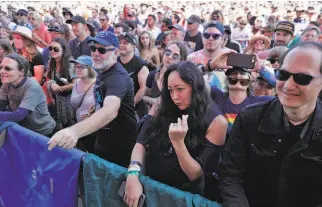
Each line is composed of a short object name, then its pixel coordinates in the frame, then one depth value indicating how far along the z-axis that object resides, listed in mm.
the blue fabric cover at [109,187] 2146
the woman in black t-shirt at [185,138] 2209
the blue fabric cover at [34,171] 2566
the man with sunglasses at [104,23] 9398
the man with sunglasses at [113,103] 3043
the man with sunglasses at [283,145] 1654
